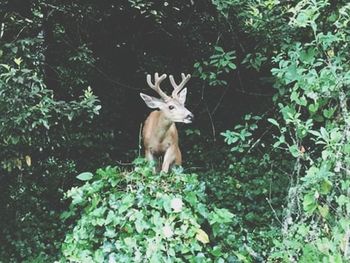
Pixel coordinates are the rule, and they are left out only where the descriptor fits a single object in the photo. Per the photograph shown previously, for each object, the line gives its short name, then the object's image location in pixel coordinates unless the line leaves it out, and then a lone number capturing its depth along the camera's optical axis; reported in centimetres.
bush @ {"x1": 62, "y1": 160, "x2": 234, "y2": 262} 373
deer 562
